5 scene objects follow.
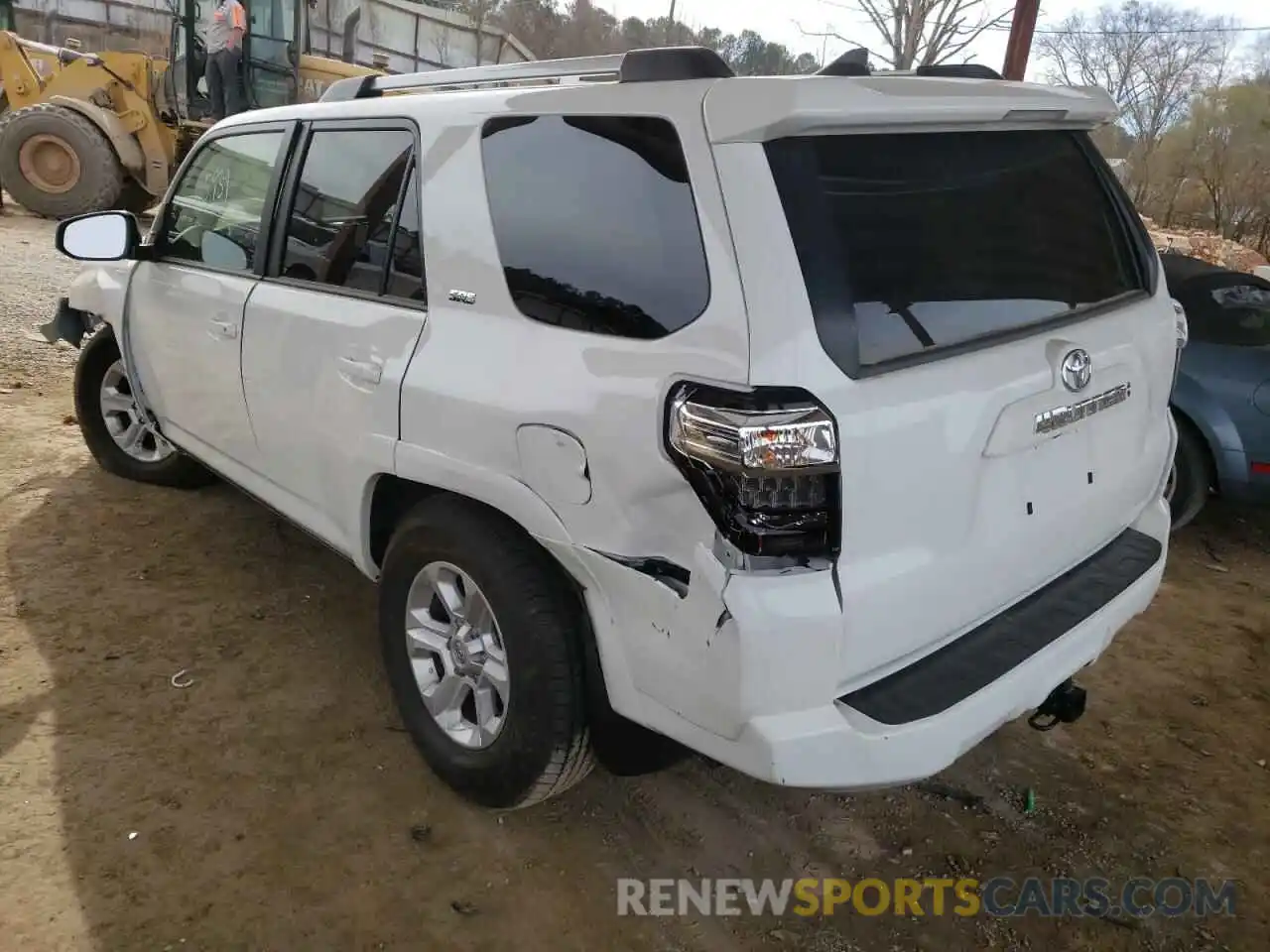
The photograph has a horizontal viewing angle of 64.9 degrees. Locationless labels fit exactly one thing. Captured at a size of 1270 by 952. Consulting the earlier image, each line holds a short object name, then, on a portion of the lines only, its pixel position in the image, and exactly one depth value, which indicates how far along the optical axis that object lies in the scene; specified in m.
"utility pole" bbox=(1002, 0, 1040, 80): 8.26
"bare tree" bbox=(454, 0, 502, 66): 31.95
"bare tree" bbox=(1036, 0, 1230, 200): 26.45
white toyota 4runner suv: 1.94
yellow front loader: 12.09
